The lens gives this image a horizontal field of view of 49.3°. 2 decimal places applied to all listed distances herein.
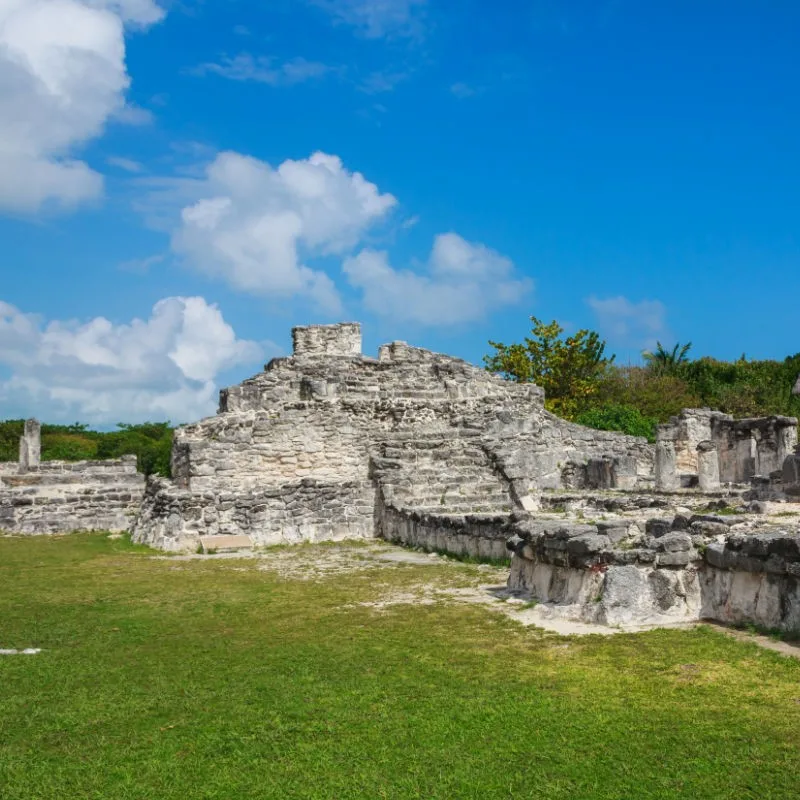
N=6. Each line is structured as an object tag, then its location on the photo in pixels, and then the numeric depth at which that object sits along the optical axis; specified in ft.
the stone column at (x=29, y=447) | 84.26
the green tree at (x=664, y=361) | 141.90
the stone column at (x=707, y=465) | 51.16
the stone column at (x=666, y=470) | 51.01
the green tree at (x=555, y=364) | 114.01
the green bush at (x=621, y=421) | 89.66
